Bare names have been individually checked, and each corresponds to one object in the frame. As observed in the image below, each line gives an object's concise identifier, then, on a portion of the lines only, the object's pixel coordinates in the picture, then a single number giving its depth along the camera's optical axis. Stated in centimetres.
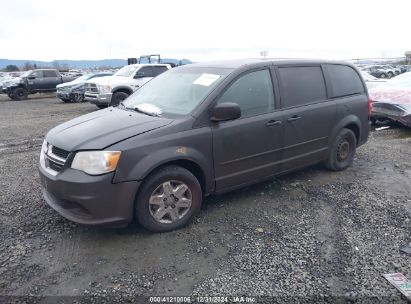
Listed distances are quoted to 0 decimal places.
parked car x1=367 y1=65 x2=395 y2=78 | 3603
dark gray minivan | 332
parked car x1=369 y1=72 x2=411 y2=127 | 844
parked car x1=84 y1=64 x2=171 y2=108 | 1323
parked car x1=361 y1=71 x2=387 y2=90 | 1243
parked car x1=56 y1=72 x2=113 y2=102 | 1794
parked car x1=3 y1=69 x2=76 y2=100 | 2102
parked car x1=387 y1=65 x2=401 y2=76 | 3875
